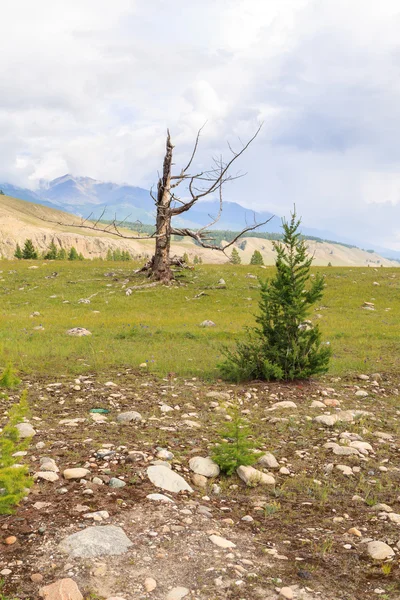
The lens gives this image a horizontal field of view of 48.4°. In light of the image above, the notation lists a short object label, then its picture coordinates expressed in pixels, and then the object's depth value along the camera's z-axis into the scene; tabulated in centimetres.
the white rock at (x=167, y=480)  581
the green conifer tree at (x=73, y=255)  9714
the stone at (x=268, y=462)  688
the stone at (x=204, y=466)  646
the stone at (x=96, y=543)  415
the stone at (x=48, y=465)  593
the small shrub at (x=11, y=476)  421
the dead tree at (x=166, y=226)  2823
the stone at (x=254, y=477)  633
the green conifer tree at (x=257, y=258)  9841
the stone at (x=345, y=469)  674
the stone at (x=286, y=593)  385
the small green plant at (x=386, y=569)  434
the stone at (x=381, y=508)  568
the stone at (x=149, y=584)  377
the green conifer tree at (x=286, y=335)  1139
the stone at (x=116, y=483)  563
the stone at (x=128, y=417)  834
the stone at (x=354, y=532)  510
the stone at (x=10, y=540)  427
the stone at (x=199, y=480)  616
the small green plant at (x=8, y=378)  642
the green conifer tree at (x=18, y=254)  9257
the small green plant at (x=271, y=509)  555
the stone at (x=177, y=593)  370
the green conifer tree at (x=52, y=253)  9088
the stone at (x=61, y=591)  353
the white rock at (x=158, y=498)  539
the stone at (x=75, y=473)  577
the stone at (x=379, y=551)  462
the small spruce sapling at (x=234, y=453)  650
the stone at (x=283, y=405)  977
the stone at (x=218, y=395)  1033
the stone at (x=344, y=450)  741
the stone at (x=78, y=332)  1737
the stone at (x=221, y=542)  457
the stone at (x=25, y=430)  723
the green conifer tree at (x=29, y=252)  8200
